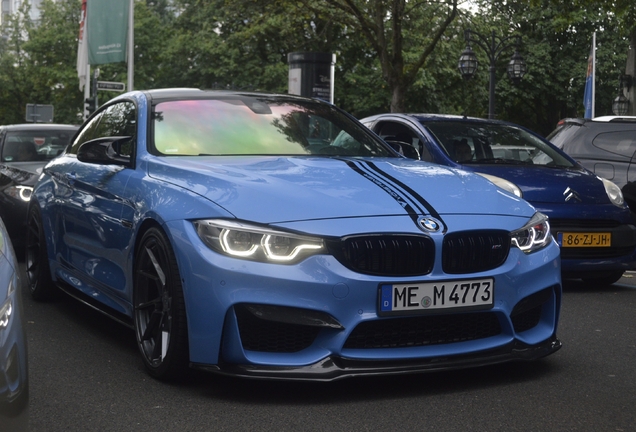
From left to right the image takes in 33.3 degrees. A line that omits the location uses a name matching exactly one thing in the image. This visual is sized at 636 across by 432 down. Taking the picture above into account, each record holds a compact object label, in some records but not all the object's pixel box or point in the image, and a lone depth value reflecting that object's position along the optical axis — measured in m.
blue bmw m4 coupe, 4.38
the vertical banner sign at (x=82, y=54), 30.28
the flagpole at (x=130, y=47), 29.73
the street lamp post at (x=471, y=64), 26.92
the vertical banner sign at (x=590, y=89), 27.22
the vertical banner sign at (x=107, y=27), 25.45
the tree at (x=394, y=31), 20.77
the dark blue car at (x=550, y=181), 8.62
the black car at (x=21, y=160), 10.32
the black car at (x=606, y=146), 10.28
